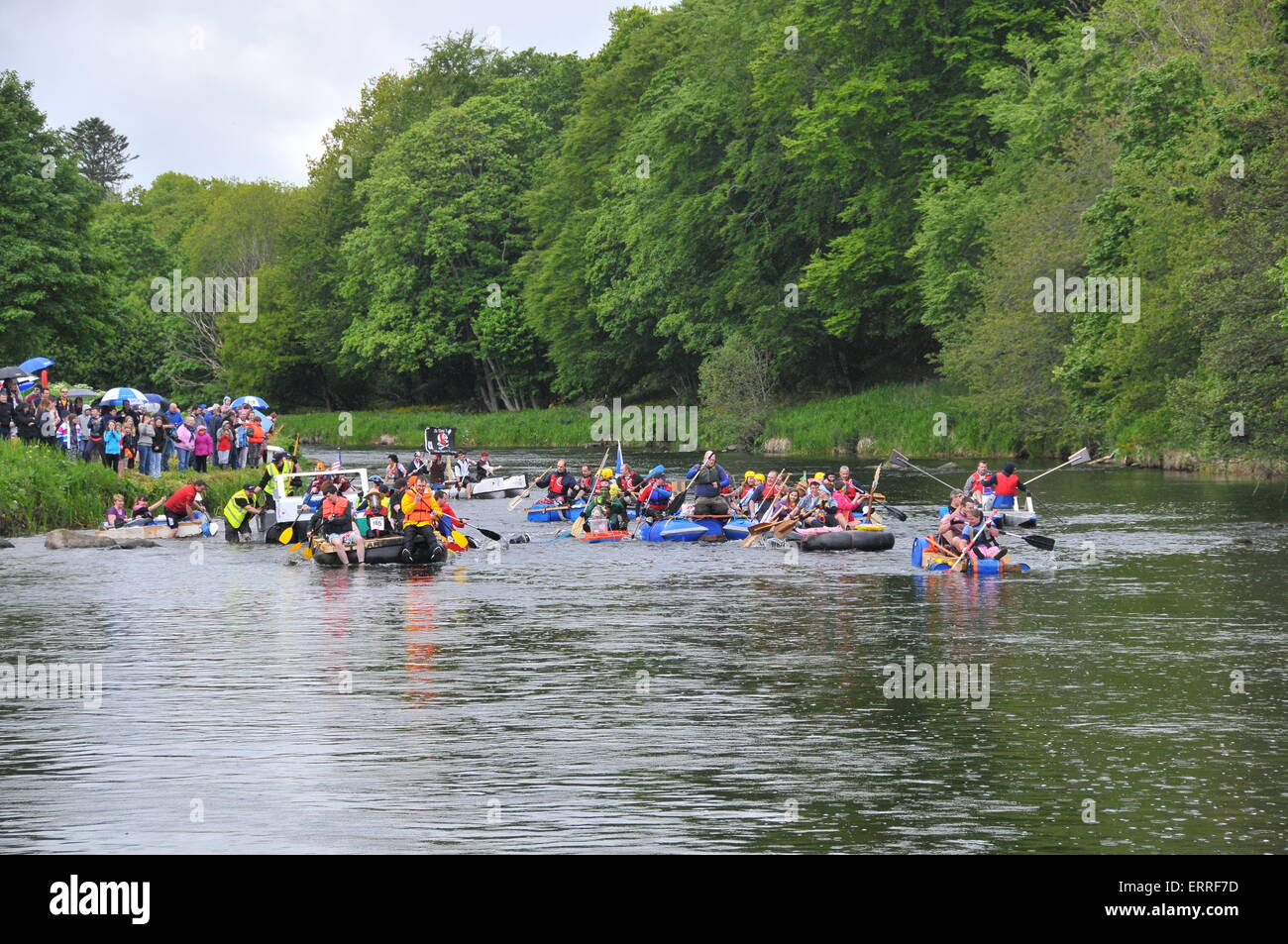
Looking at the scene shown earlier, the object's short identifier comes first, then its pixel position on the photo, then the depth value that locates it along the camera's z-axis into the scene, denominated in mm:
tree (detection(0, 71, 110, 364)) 53281
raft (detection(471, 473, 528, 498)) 49594
